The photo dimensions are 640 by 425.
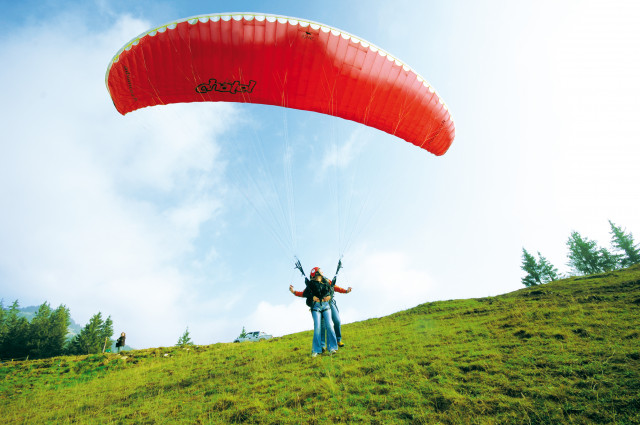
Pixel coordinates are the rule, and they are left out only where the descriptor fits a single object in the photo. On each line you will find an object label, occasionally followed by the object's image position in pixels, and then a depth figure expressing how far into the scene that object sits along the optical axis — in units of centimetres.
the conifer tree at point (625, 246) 3659
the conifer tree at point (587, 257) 3756
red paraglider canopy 688
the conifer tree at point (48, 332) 3722
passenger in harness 686
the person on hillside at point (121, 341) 1464
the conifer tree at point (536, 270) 3888
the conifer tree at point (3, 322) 4379
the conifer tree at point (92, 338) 4378
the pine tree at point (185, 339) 5401
